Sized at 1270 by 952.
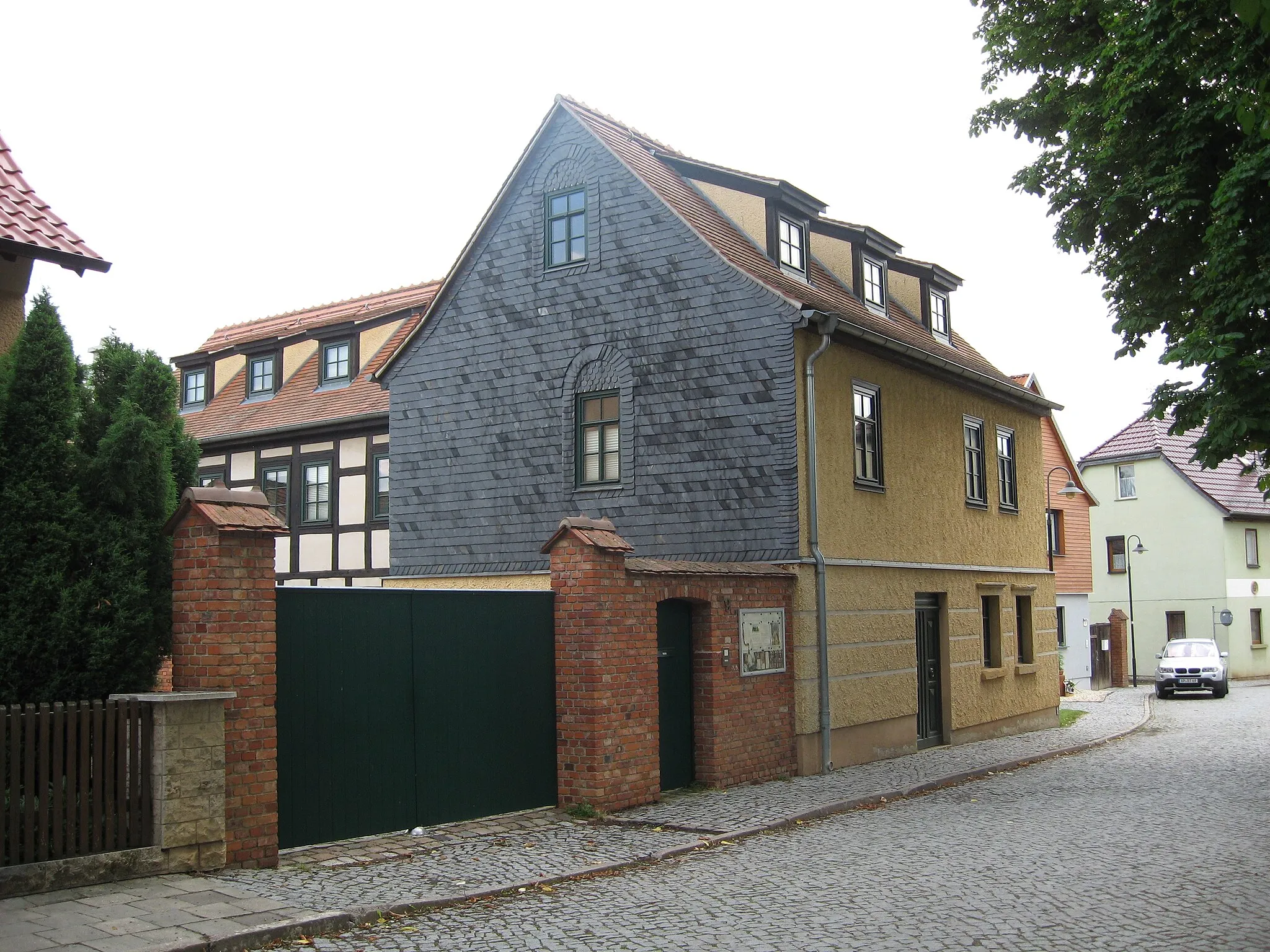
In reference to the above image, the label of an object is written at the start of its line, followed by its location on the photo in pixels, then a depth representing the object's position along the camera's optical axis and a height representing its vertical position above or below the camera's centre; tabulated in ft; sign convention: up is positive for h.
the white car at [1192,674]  110.22 -8.12
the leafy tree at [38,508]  27.91 +2.18
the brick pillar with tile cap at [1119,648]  126.82 -6.60
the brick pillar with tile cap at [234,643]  29.43 -1.06
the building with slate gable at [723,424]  51.47 +7.77
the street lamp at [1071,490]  87.92 +6.78
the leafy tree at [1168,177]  40.50 +14.85
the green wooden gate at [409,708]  32.24 -3.24
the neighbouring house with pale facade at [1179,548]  144.05 +4.16
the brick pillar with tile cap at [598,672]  39.58 -2.58
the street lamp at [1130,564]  124.98 +2.36
